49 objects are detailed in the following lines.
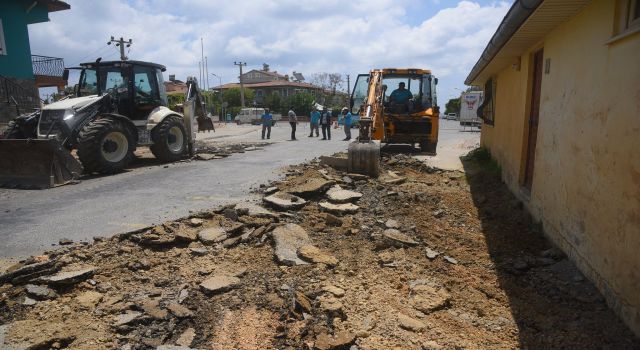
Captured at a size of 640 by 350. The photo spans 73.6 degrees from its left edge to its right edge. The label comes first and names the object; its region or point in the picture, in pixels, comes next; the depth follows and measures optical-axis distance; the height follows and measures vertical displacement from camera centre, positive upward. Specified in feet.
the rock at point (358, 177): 26.16 -4.15
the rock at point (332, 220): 17.78 -4.61
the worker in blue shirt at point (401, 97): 41.86 +1.10
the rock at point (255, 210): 18.33 -4.41
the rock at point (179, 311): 10.89 -5.12
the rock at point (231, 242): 15.51 -4.80
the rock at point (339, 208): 19.33 -4.50
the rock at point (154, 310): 10.84 -5.12
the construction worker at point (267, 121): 68.85 -1.89
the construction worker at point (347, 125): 64.59 -2.46
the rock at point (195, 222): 17.51 -4.58
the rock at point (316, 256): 13.91 -4.84
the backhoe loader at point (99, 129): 26.86 -1.38
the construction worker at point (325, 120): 66.69 -1.74
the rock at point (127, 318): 10.52 -5.14
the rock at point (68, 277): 12.05 -4.72
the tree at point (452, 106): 230.07 +1.00
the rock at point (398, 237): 15.83 -4.81
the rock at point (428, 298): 11.43 -5.20
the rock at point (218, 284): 12.09 -4.98
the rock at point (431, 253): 14.83 -5.06
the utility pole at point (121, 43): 119.55 +18.76
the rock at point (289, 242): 14.03 -4.72
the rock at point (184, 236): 15.66 -4.61
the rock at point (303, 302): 11.06 -5.02
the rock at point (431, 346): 9.60 -5.31
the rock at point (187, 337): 9.92 -5.32
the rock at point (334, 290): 11.81 -5.02
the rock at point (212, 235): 15.72 -4.66
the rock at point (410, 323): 10.38 -5.24
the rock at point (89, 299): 11.29 -5.03
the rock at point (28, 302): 11.26 -4.99
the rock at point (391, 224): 17.52 -4.74
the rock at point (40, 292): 11.58 -4.89
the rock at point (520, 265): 14.01 -5.15
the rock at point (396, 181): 26.45 -4.49
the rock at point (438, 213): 19.79 -4.88
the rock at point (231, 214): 18.21 -4.46
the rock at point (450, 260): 14.58 -5.17
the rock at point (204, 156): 39.55 -4.32
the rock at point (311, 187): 21.75 -4.05
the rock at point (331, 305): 10.94 -5.07
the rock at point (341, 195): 20.81 -4.28
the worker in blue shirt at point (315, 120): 72.54 -1.88
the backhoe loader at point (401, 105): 38.73 +0.30
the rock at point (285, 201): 19.65 -4.30
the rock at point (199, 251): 14.84 -4.88
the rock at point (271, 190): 22.90 -4.30
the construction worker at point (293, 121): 65.78 -1.86
